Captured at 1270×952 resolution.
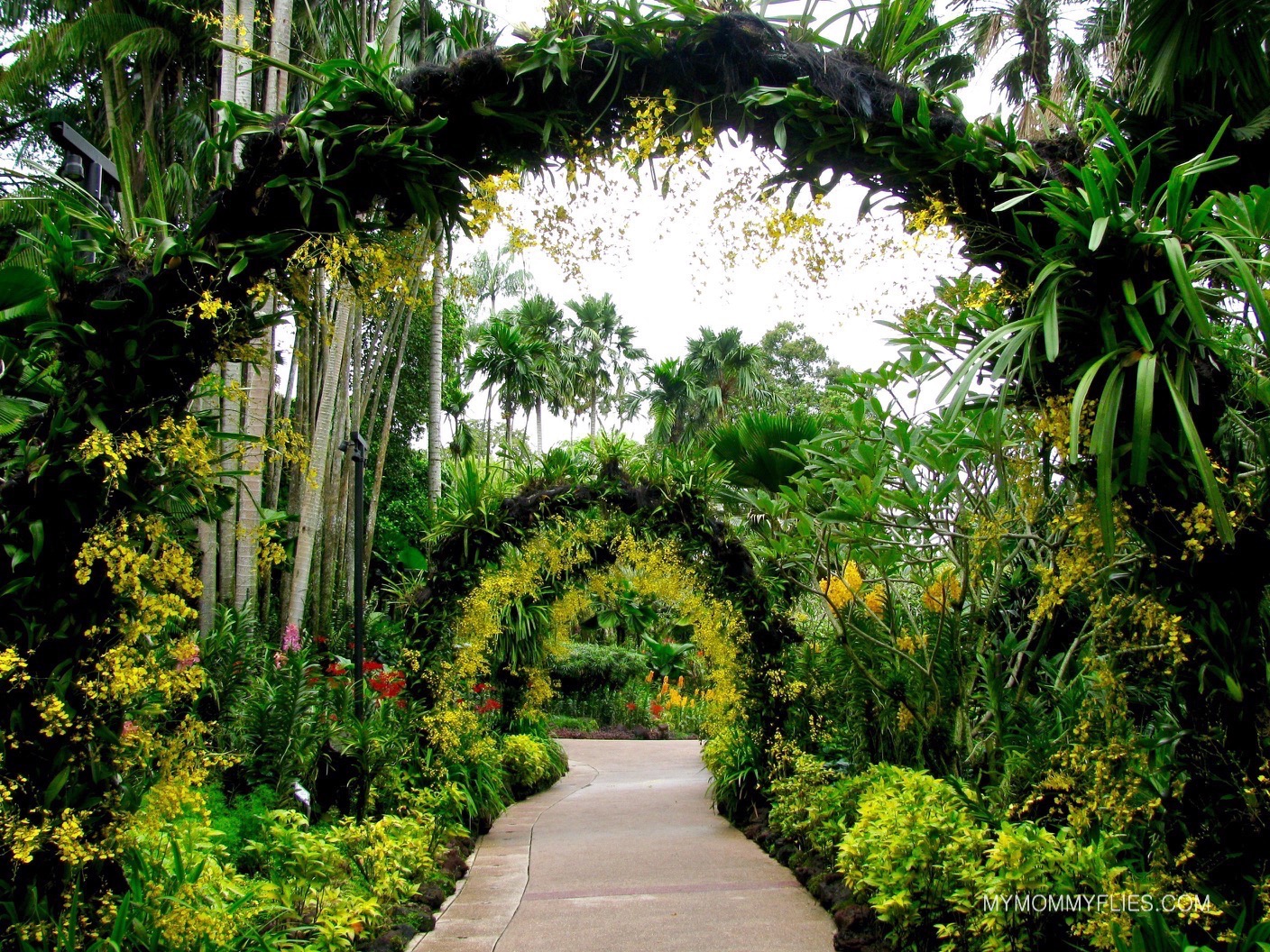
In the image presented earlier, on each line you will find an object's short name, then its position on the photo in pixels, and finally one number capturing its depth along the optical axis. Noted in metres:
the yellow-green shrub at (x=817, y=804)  5.30
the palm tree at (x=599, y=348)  28.08
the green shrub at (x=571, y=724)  17.10
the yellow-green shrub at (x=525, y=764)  9.22
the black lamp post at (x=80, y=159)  3.57
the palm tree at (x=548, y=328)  22.58
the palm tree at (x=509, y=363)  20.64
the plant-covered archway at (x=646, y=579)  6.77
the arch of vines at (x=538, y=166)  2.54
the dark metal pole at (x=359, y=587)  5.94
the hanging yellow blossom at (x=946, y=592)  5.21
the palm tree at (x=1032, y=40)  10.74
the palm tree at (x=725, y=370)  24.30
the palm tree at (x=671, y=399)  23.64
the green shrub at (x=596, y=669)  17.78
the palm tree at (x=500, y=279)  27.73
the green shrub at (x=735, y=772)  7.43
